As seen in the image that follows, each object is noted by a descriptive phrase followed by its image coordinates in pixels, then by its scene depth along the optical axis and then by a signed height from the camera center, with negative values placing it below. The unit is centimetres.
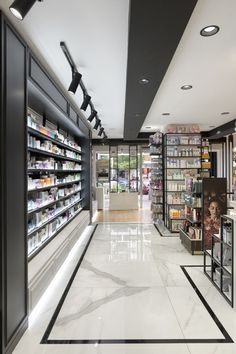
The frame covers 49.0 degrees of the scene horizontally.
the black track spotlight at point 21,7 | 161 +105
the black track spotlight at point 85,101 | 431 +124
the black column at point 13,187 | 223 -11
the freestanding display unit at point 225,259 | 317 -115
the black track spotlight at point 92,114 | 544 +129
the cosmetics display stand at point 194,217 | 515 -87
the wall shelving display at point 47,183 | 375 -15
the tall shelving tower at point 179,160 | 737 +43
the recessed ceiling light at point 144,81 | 358 +133
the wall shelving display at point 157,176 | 793 -3
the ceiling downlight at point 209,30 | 254 +146
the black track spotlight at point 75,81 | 322 +120
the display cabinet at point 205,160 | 758 +45
